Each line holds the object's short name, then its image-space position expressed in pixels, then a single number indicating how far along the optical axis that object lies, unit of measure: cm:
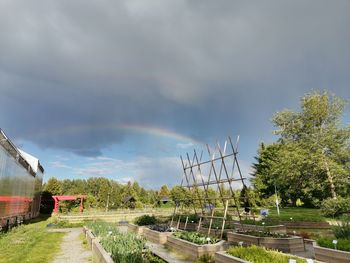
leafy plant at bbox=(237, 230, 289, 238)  1096
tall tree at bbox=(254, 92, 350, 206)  2344
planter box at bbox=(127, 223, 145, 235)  1773
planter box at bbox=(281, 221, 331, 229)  1736
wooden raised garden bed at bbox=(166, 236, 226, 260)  957
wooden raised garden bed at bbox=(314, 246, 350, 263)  729
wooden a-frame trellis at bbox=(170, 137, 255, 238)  1260
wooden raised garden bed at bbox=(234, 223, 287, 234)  1400
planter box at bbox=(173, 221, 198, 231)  1744
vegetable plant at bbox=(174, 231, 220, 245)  1050
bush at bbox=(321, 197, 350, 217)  1911
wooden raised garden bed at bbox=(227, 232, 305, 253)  1028
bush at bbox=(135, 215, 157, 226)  1952
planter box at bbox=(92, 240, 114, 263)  699
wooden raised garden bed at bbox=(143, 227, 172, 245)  1358
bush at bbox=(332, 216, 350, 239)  871
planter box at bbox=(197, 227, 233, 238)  1381
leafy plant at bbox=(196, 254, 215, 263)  920
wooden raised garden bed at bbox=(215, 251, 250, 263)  695
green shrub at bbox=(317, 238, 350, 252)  753
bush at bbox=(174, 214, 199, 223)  1887
